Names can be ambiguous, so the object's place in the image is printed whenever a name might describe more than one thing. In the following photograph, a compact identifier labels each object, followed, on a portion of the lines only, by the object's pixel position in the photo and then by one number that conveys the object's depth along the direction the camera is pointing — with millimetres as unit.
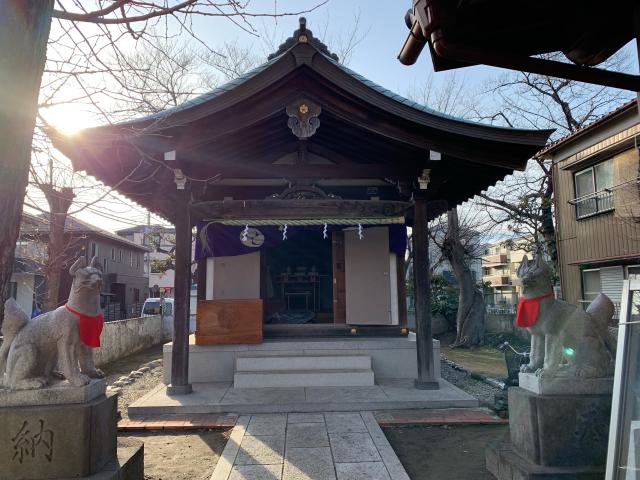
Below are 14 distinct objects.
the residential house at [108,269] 14145
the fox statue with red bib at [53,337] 3401
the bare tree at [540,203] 17969
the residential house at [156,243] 19730
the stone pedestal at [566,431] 3344
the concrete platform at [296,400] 6012
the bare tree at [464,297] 15734
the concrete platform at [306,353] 7500
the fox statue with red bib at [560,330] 3516
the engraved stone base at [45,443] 3217
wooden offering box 7684
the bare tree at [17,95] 2463
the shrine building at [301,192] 6113
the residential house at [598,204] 12180
